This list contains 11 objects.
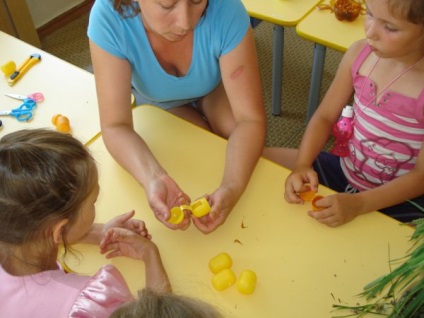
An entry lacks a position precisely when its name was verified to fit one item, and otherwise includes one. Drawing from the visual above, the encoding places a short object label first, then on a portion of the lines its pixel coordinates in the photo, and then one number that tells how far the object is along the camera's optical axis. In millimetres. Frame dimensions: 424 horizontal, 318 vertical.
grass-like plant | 652
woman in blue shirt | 1040
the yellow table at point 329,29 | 1471
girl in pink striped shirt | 1006
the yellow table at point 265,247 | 854
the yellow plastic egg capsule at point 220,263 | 887
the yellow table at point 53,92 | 1242
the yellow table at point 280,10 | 1616
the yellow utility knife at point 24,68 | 1379
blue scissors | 1258
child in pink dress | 726
